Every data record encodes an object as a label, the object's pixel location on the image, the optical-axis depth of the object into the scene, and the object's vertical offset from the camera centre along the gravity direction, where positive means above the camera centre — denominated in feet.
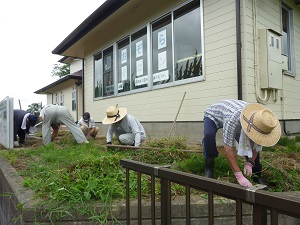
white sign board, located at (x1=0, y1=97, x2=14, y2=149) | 18.40 -0.24
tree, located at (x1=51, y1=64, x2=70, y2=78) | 122.07 +24.07
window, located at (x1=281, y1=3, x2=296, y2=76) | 19.89 +6.45
